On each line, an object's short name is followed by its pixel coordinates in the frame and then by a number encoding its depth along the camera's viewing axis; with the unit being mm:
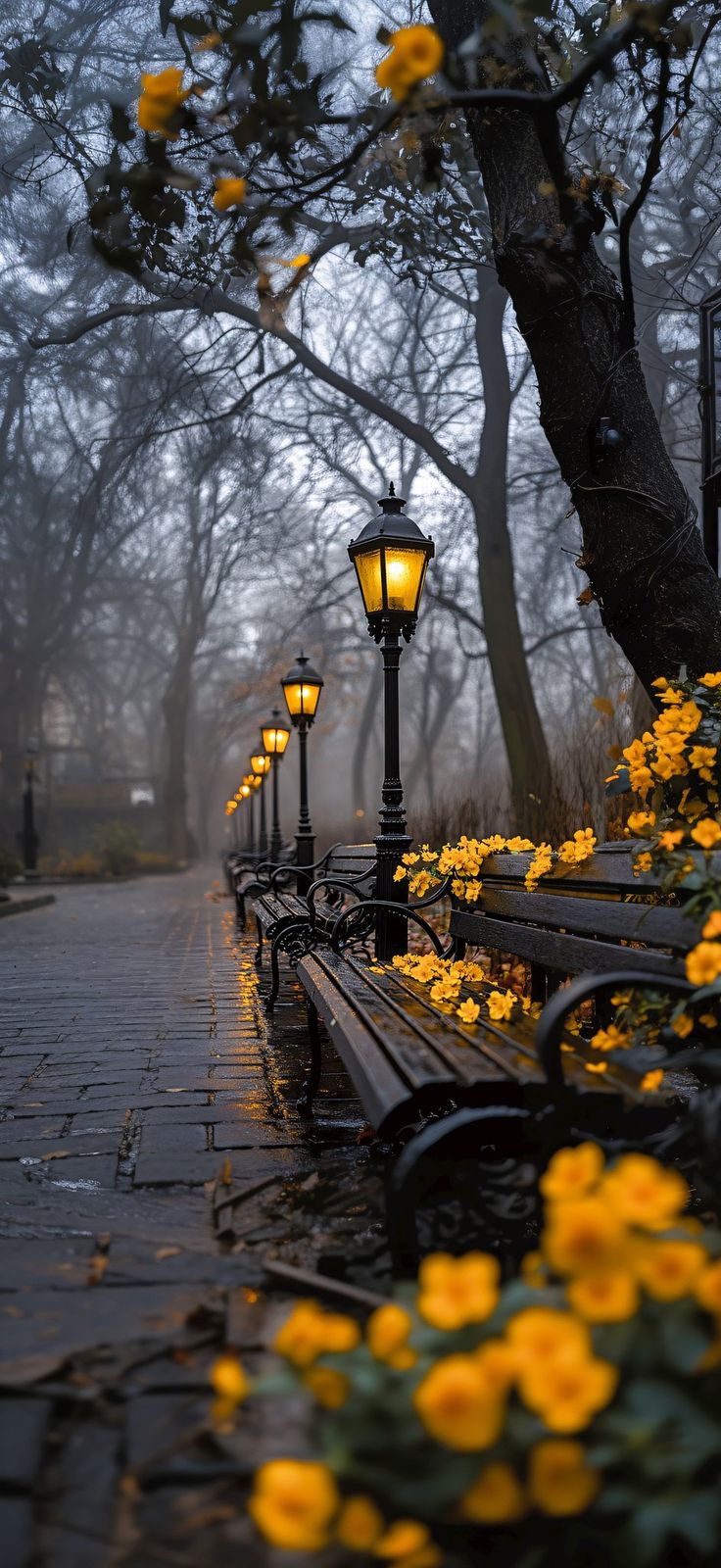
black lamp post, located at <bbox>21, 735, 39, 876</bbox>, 24250
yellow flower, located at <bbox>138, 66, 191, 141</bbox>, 2131
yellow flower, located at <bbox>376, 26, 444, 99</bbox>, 1927
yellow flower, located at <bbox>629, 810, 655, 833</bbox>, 2811
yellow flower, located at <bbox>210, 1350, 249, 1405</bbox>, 1257
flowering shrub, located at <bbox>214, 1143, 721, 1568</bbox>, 1130
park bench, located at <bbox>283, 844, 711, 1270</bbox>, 2102
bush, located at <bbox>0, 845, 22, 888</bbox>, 19009
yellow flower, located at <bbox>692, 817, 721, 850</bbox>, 2461
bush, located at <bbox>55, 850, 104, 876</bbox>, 24844
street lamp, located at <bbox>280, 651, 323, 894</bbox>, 9688
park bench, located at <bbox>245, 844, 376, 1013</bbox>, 5742
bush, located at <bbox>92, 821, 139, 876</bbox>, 25875
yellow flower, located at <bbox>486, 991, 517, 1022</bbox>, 3172
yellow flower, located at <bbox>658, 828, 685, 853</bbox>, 2609
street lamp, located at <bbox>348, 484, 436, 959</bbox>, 5414
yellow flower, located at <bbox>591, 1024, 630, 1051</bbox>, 2490
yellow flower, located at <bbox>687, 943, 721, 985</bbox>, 1992
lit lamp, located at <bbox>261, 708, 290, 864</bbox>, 14109
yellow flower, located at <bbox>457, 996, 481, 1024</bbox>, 3129
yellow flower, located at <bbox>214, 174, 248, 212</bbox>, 2293
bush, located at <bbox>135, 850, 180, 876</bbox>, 27844
